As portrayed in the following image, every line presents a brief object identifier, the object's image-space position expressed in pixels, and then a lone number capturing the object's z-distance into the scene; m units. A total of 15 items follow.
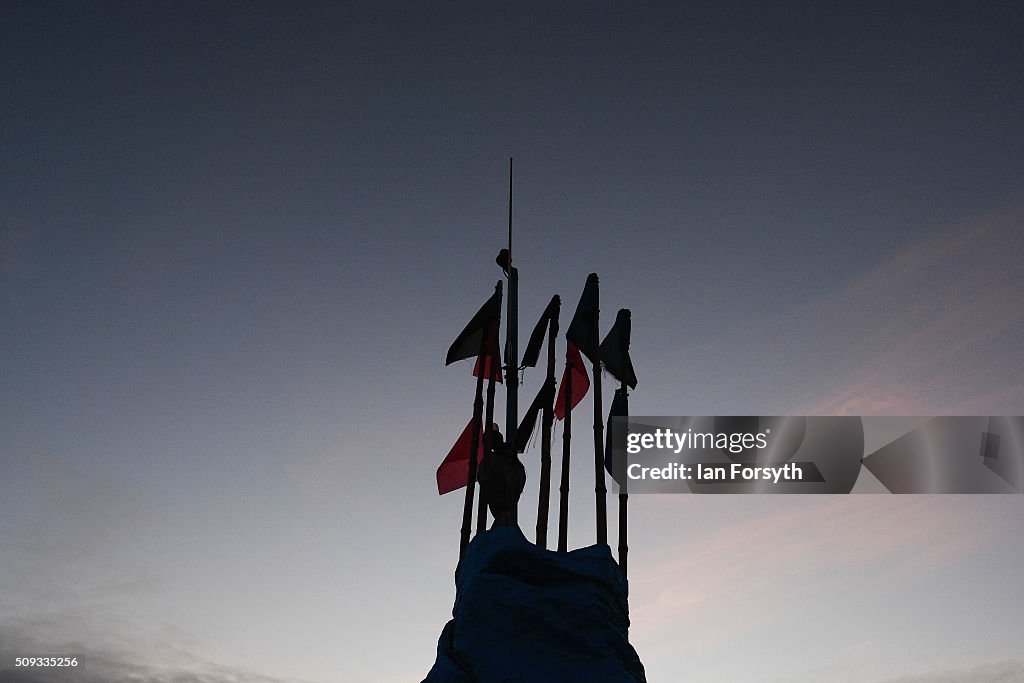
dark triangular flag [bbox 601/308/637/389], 12.59
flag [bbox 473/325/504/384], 14.21
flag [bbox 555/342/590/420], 14.45
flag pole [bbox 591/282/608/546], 10.66
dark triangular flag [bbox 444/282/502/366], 14.43
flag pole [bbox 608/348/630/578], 10.64
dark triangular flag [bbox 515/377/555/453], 12.74
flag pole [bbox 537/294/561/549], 11.45
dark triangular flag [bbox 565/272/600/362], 12.97
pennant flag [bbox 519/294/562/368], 13.68
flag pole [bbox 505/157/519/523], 12.93
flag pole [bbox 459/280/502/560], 11.45
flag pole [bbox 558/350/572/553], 11.27
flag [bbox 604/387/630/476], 12.56
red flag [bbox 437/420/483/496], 14.71
